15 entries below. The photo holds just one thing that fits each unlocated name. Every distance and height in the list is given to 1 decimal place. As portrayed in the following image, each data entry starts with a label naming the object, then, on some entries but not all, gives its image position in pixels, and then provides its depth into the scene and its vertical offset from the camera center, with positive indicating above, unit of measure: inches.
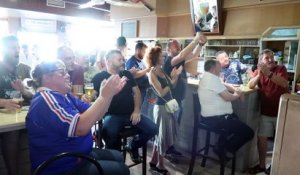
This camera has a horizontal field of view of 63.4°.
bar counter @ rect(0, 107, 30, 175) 59.2 -19.0
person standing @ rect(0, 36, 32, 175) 72.6 -12.4
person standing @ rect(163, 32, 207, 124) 111.3 -3.3
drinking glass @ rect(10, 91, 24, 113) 70.2 -14.2
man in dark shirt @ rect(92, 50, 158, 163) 91.1 -19.5
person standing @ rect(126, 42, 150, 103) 127.4 -4.1
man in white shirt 95.1 -21.1
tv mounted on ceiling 201.6 +36.0
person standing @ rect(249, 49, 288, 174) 105.2 -14.1
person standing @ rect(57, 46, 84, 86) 103.9 -6.2
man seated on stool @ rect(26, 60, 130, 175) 52.6 -14.8
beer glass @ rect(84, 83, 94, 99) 86.5 -13.8
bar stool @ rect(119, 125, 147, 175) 87.7 -29.3
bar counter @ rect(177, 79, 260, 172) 109.7 -31.3
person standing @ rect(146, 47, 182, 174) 100.8 -21.7
